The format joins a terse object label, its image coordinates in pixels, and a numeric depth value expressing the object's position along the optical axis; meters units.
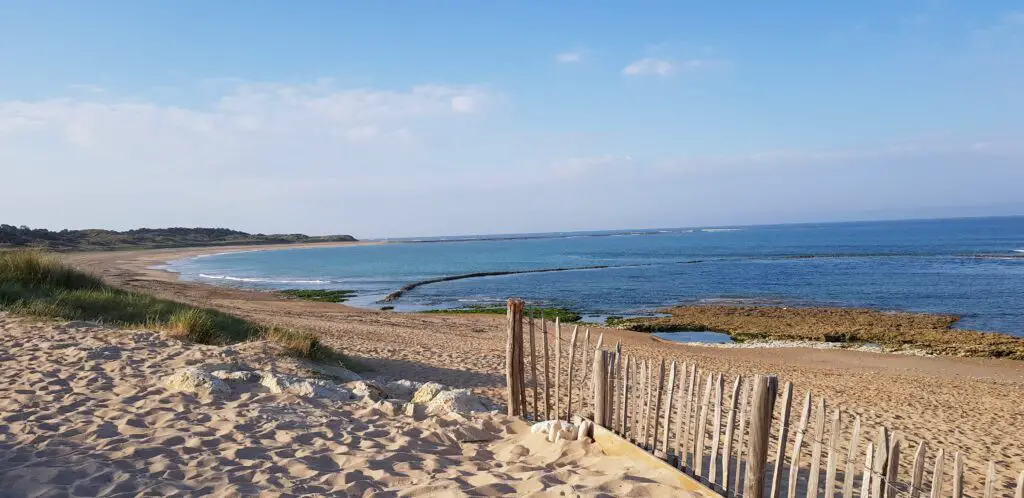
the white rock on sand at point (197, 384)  6.85
